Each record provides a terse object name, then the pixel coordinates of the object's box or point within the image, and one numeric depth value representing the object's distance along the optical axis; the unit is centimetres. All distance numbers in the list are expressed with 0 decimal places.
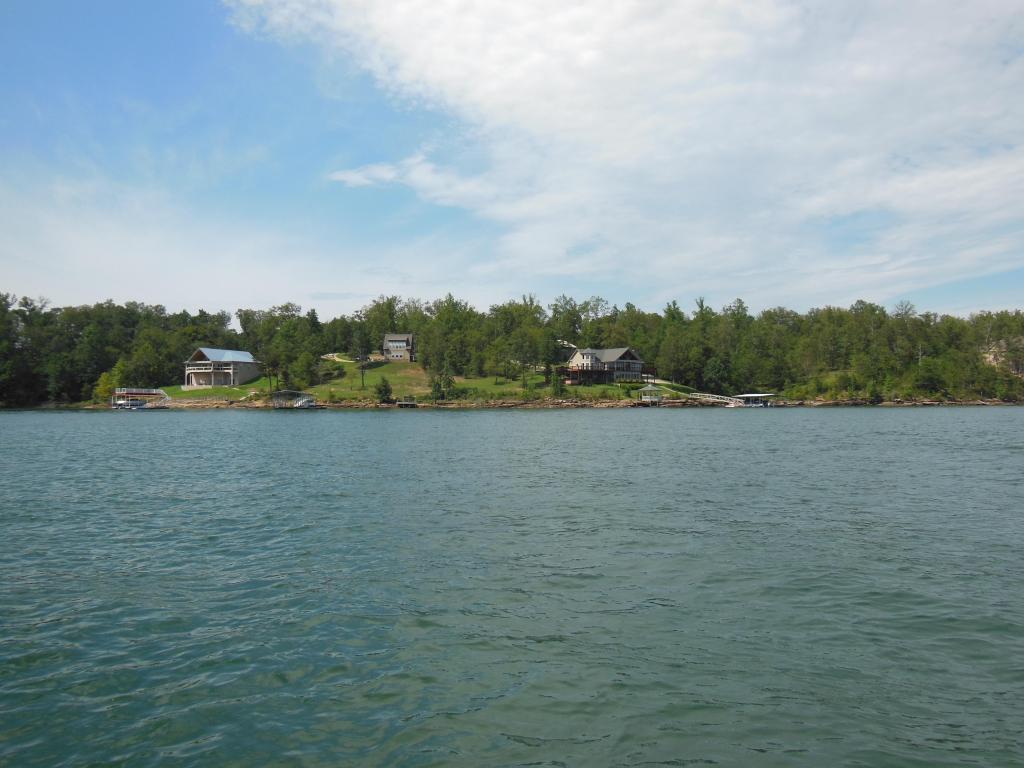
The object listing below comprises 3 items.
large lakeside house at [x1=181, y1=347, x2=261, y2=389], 14500
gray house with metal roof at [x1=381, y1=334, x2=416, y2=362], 16788
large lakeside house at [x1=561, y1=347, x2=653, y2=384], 14588
